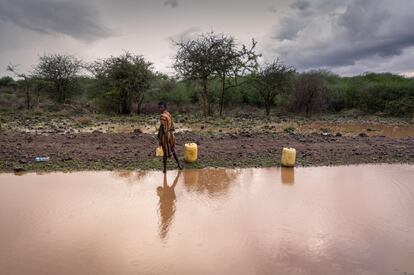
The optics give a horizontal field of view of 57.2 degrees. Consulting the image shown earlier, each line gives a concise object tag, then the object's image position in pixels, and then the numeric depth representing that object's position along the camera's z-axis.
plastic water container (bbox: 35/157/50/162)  9.56
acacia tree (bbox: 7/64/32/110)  26.42
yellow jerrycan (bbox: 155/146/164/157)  8.94
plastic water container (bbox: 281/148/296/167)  9.55
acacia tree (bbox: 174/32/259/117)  22.62
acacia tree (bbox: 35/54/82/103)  29.05
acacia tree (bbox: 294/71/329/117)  25.65
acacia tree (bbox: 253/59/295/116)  25.42
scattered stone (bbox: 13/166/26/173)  8.99
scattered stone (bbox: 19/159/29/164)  9.45
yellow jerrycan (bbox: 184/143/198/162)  9.59
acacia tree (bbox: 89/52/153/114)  23.92
